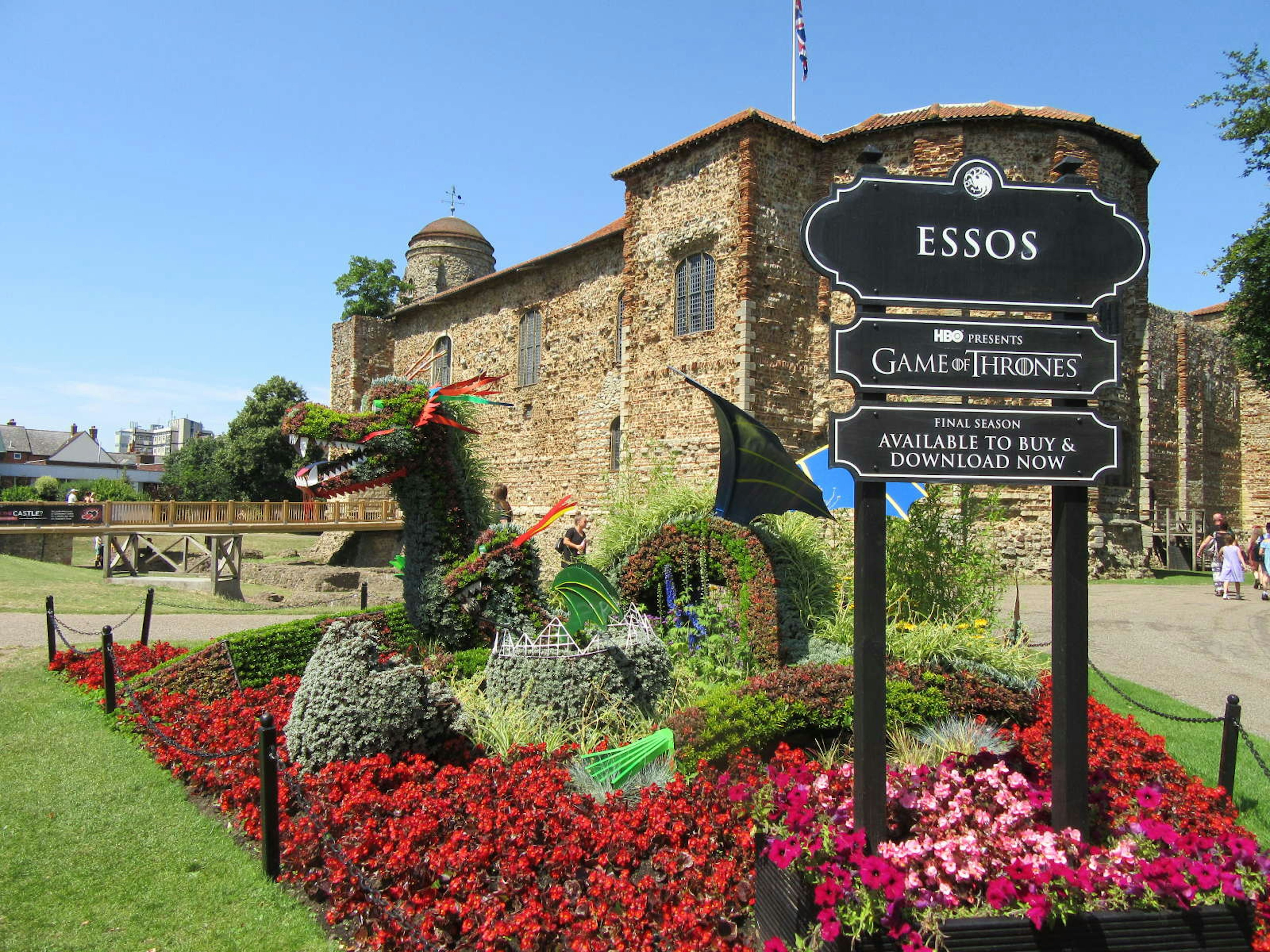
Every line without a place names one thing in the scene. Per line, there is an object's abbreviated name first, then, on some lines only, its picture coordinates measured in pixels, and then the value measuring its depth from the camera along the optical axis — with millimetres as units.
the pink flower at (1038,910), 2957
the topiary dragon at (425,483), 6699
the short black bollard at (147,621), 9305
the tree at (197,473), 44656
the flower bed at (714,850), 3168
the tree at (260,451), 42656
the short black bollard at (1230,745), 4797
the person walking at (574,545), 9656
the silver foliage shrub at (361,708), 4918
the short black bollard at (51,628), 8977
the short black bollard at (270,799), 4109
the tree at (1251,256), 19766
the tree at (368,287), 38344
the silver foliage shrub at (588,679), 5770
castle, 16500
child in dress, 14945
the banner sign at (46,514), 21203
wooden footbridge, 20688
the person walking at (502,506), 7652
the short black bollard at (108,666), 7020
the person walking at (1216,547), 15414
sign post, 3686
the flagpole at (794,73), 18938
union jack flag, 19344
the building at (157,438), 100625
